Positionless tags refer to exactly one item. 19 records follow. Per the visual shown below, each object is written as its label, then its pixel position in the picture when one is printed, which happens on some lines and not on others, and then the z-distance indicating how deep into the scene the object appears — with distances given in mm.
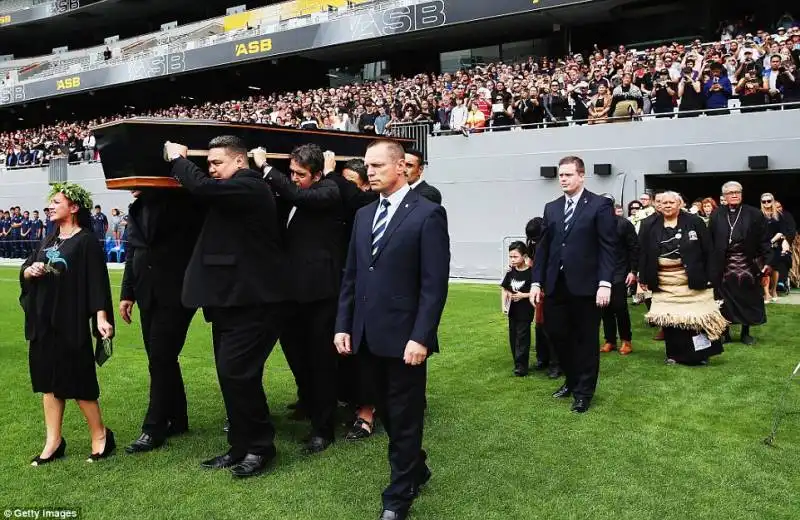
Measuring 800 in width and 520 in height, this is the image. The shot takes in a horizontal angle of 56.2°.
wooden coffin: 4516
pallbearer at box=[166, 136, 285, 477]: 4418
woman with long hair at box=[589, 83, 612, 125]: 16484
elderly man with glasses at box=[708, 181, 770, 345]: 8344
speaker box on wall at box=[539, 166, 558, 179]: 17000
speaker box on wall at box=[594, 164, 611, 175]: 16391
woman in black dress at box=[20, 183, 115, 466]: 4602
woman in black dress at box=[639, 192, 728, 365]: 7266
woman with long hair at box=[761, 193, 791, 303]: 11515
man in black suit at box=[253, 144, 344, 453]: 5000
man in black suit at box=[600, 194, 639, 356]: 7821
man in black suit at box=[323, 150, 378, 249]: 5328
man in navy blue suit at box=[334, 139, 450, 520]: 3795
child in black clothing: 7172
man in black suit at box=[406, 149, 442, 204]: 5340
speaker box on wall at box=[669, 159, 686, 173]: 15508
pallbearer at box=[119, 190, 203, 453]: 5020
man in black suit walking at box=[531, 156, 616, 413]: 5867
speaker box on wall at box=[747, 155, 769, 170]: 14664
